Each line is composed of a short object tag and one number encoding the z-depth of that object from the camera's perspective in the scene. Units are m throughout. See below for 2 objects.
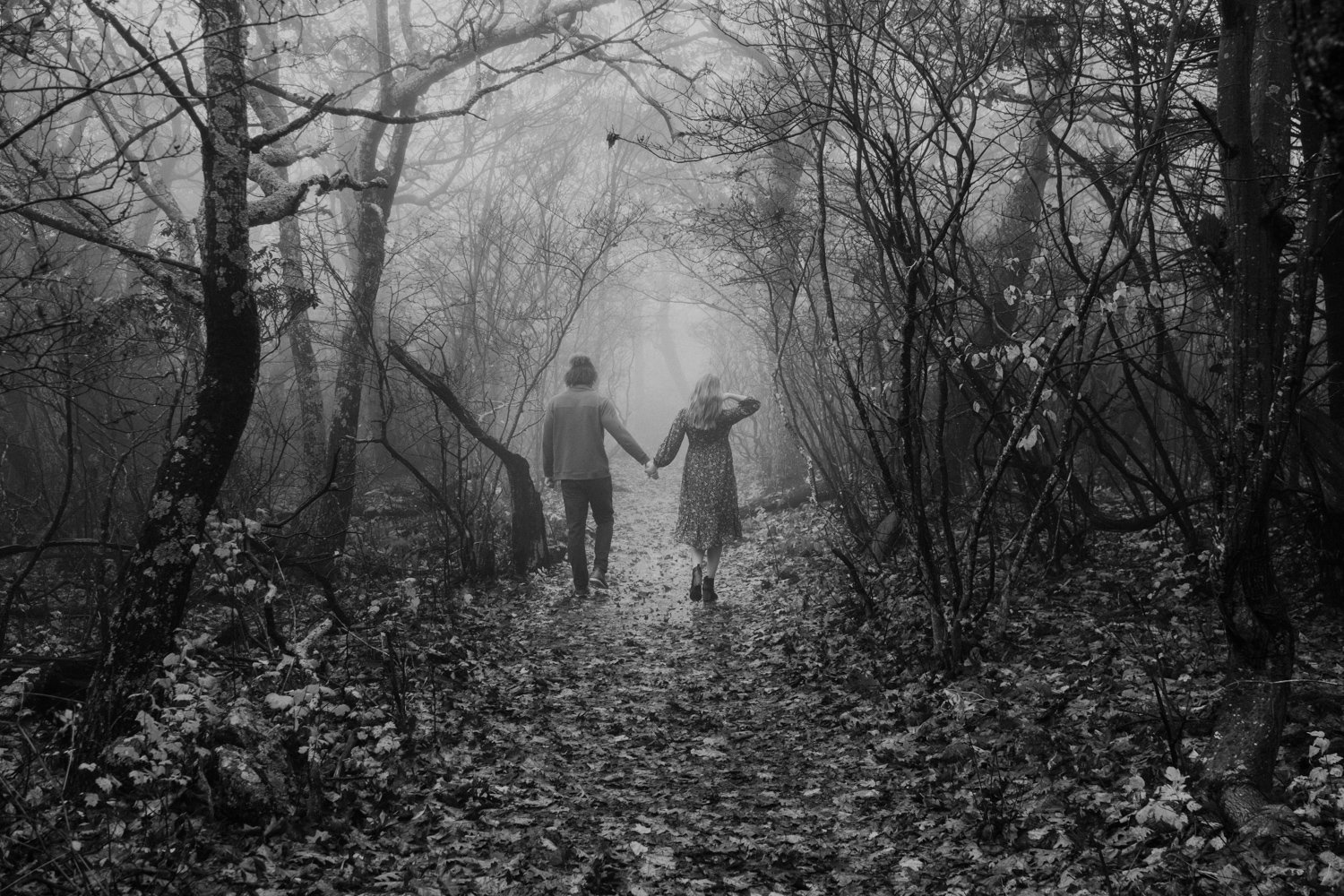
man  8.95
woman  8.67
